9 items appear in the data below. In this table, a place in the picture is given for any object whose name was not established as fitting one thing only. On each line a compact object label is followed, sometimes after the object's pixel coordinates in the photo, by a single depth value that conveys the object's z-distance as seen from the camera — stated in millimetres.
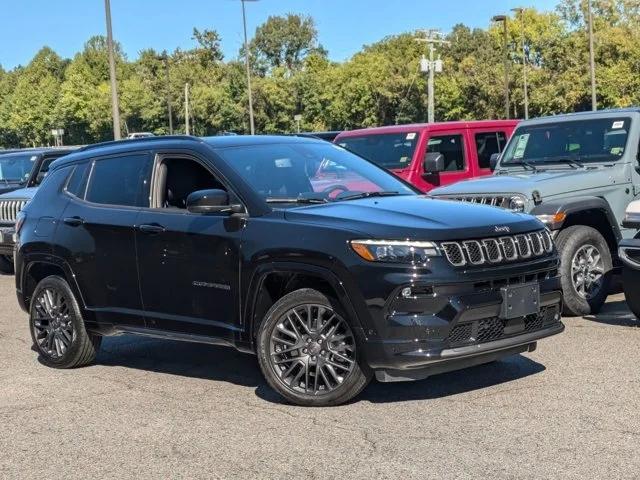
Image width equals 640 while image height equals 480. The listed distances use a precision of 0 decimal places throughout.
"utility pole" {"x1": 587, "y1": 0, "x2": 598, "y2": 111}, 35653
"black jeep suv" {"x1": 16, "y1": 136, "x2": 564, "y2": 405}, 5355
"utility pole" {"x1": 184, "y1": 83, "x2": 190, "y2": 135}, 66750
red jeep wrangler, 12273
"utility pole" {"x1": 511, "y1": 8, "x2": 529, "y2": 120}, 57106
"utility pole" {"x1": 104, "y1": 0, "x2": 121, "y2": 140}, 24375
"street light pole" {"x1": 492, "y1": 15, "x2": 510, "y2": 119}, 51156
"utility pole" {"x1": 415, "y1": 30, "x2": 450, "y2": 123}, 44250
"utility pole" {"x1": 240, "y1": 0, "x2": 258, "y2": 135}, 45156
